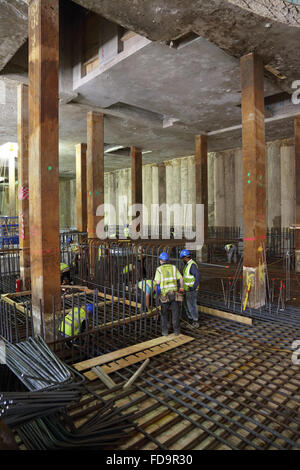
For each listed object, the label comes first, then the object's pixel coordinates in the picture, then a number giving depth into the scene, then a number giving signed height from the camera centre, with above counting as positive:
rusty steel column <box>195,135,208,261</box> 16.69 +2.88
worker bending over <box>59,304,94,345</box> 6.00 -1.81
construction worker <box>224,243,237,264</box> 16.05 -1.09
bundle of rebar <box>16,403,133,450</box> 3.12 -2.10
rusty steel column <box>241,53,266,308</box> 8.00 +1.33
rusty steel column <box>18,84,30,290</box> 10.48 +1.68
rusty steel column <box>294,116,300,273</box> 12.60 +2.28
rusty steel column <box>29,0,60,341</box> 5.99 +1.51
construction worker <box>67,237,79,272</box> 11.87 -0.90
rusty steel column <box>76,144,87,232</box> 19.09 +2.56
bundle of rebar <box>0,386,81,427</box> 3.14 -1.78
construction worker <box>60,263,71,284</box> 10.50 -1.42
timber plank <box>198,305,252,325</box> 7.02 -2.02
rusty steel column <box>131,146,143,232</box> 19.28 +3.31
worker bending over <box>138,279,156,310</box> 7.14 -1.38
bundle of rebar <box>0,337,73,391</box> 4.00 -1.85
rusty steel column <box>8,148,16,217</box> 21.60 +3.49
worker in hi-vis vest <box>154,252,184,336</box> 6.38 -1.26
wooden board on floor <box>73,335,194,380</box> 4.96 -2.13
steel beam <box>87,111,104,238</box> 13.34 +2.77
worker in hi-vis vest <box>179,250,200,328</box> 7.01 -1.28
